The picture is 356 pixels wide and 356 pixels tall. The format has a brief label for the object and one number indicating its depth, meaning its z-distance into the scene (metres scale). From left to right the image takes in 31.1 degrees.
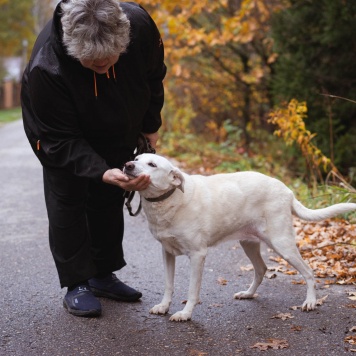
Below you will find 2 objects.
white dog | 4.20
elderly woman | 3.81
